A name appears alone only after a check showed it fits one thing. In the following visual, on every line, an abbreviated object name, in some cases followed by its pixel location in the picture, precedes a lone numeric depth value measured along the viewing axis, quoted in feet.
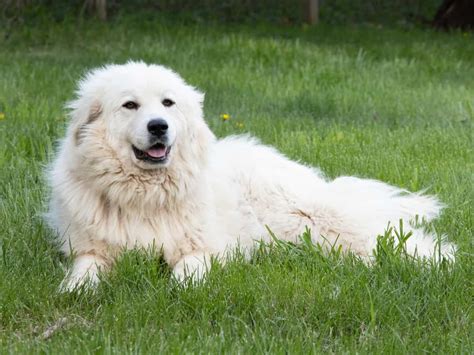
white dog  29.17
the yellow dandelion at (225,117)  50.42
